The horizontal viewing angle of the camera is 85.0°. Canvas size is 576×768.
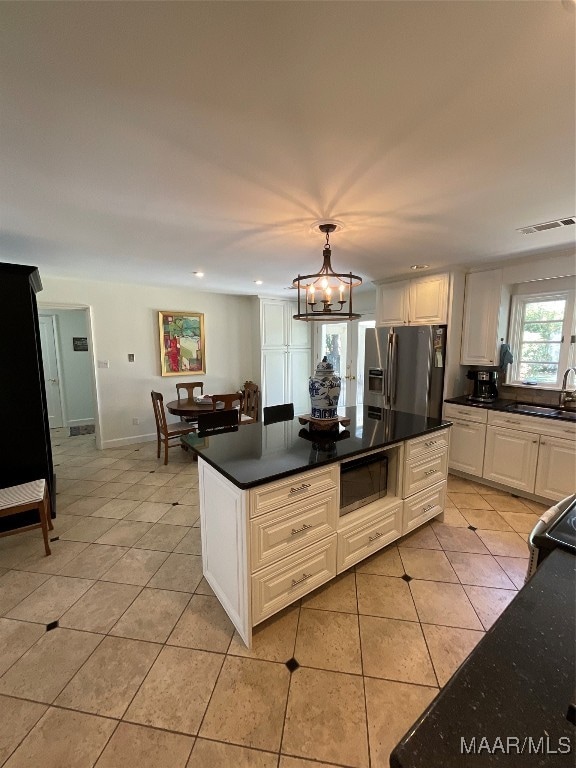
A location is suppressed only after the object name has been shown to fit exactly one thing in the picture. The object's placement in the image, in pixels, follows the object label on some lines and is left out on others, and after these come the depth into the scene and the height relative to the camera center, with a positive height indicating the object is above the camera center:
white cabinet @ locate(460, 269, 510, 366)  3.43 +0.33
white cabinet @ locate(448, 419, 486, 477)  3.39 -1.11
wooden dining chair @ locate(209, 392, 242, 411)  4.23 -0.70
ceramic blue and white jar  2.29 -0.32
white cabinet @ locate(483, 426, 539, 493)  3.04 -1.11
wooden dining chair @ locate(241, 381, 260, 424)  5.16 -0.89
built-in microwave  2.00 -0.89
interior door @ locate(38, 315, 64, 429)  5.46 -0.42
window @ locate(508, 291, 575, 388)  3.22 +0.09
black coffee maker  3.61 -0.46
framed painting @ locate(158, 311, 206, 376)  5.01 +0.06
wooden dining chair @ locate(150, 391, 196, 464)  4.04 -1.09
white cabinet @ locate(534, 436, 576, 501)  2.80 -1.11
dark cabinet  2.46 -0.33
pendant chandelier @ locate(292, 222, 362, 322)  1.99 +0.37
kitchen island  1.57 -0.91
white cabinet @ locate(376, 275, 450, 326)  3.65 +0.56
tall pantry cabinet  5.73 -0.15
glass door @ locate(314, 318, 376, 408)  5.49 -0.11
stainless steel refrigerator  3.62 -0.25
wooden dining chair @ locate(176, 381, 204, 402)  4.85 -0.62
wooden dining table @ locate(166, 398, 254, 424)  4.23 -0.83
